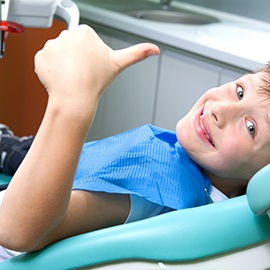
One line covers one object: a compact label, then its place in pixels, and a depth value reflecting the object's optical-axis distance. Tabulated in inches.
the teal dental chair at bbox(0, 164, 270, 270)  34.4
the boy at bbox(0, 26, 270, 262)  34.3
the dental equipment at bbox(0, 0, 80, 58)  52.7
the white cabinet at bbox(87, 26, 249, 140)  76.3
